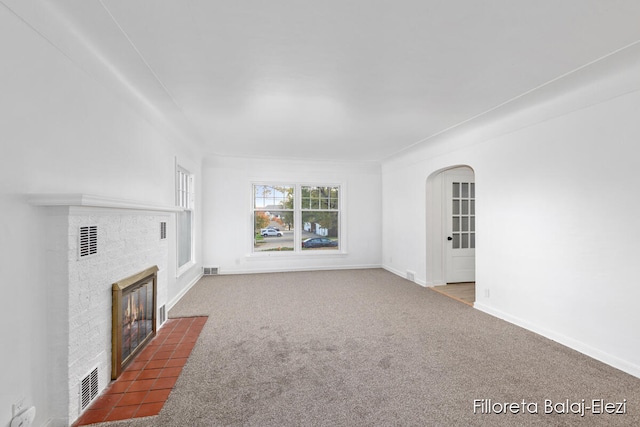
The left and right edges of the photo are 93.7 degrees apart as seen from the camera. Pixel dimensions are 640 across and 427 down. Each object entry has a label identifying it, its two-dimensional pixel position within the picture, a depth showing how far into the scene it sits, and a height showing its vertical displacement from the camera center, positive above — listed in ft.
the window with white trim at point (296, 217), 21.81 -0.11
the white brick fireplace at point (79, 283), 5.85 -1.50
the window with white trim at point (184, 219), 15.57 -0.18
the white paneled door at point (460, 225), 17.98 -0.56
